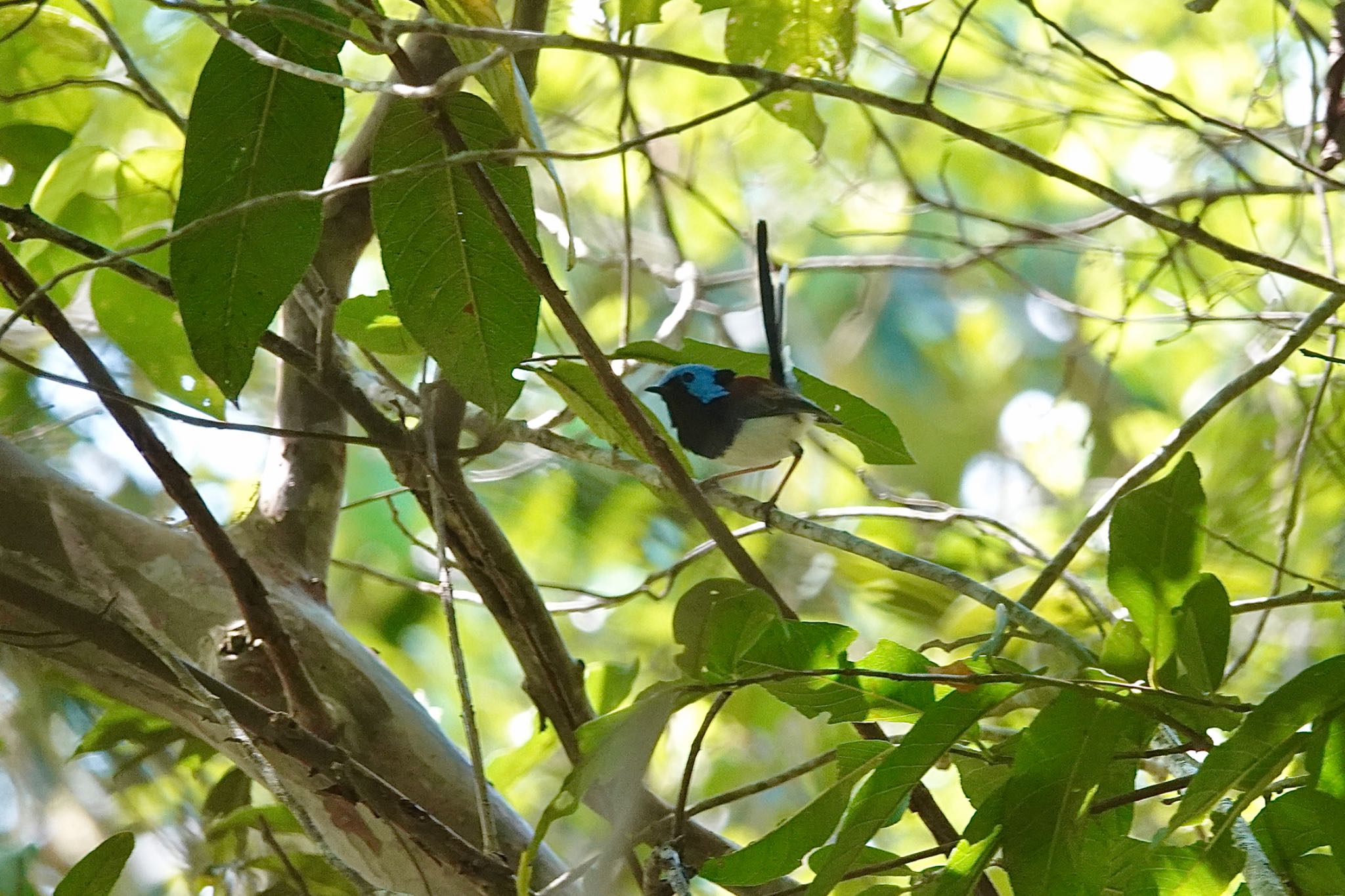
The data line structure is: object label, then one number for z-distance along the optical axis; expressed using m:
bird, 7.39
